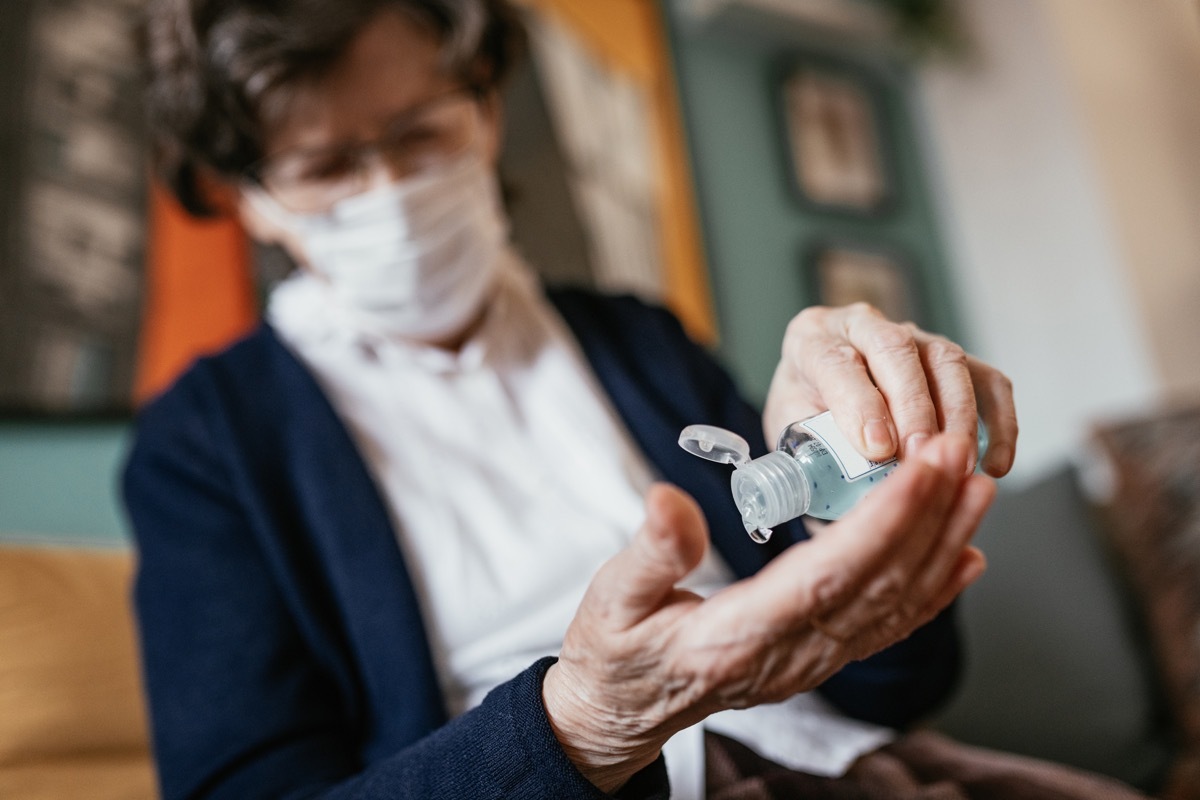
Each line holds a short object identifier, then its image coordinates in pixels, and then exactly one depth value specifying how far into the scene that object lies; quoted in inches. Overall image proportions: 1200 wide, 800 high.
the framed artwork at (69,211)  42.3
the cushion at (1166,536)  47.3
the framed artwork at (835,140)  89.1
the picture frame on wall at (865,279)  85.3
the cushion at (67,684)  27.5
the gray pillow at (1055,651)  46.8
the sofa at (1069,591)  41.8
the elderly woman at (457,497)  15.0
